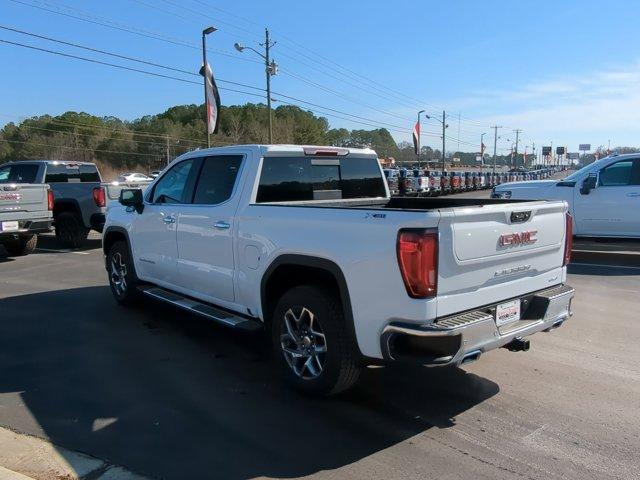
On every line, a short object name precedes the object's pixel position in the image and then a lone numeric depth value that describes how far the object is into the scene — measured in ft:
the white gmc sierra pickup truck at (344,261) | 11.39
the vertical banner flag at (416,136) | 160.35
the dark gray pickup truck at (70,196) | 40.70
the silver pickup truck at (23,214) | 35.19
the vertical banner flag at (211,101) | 83.10
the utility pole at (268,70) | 115.32
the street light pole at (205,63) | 83.10
